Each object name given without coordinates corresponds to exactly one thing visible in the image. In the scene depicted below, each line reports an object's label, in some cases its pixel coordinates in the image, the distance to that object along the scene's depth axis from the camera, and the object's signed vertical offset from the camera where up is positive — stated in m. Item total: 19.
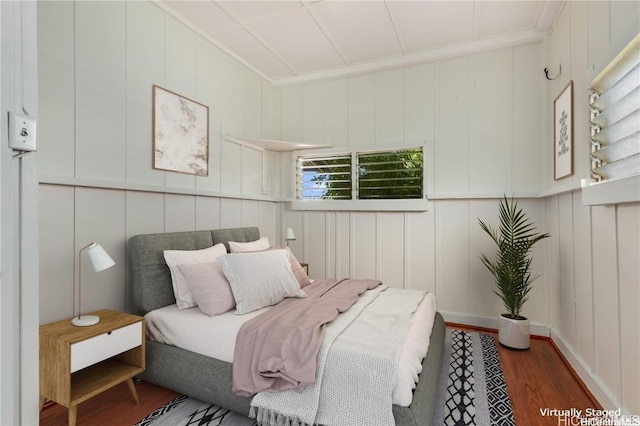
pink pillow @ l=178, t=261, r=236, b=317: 2.08 -0.50
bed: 1.55 -0.87
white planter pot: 2.68 -1.03
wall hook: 2.86 +1.34
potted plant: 2.69 -0.57
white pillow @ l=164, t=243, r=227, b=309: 2.23 -0.38
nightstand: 1.57 -0.76
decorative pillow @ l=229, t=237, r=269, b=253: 2.83 -0.29
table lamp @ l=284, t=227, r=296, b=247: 3.66 -0.23
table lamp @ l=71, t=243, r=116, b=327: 1.78 -0.27
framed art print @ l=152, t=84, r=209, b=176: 2.60 +0.74
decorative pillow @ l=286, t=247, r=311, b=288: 2.78 -0.53
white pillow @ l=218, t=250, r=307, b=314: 2.14 -0.47
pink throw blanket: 1.54 -0.71
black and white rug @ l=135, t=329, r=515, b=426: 1.75 -1.16
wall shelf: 3.46 +0.86
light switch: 0.79 +0.22
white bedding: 1.61 -0.71
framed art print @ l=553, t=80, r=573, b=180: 2.36 +0.67
